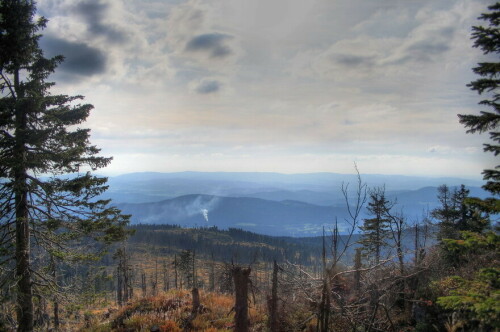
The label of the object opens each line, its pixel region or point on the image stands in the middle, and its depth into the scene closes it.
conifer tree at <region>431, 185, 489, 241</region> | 23.24
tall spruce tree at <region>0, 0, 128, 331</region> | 10.30
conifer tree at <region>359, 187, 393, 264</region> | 28.86
